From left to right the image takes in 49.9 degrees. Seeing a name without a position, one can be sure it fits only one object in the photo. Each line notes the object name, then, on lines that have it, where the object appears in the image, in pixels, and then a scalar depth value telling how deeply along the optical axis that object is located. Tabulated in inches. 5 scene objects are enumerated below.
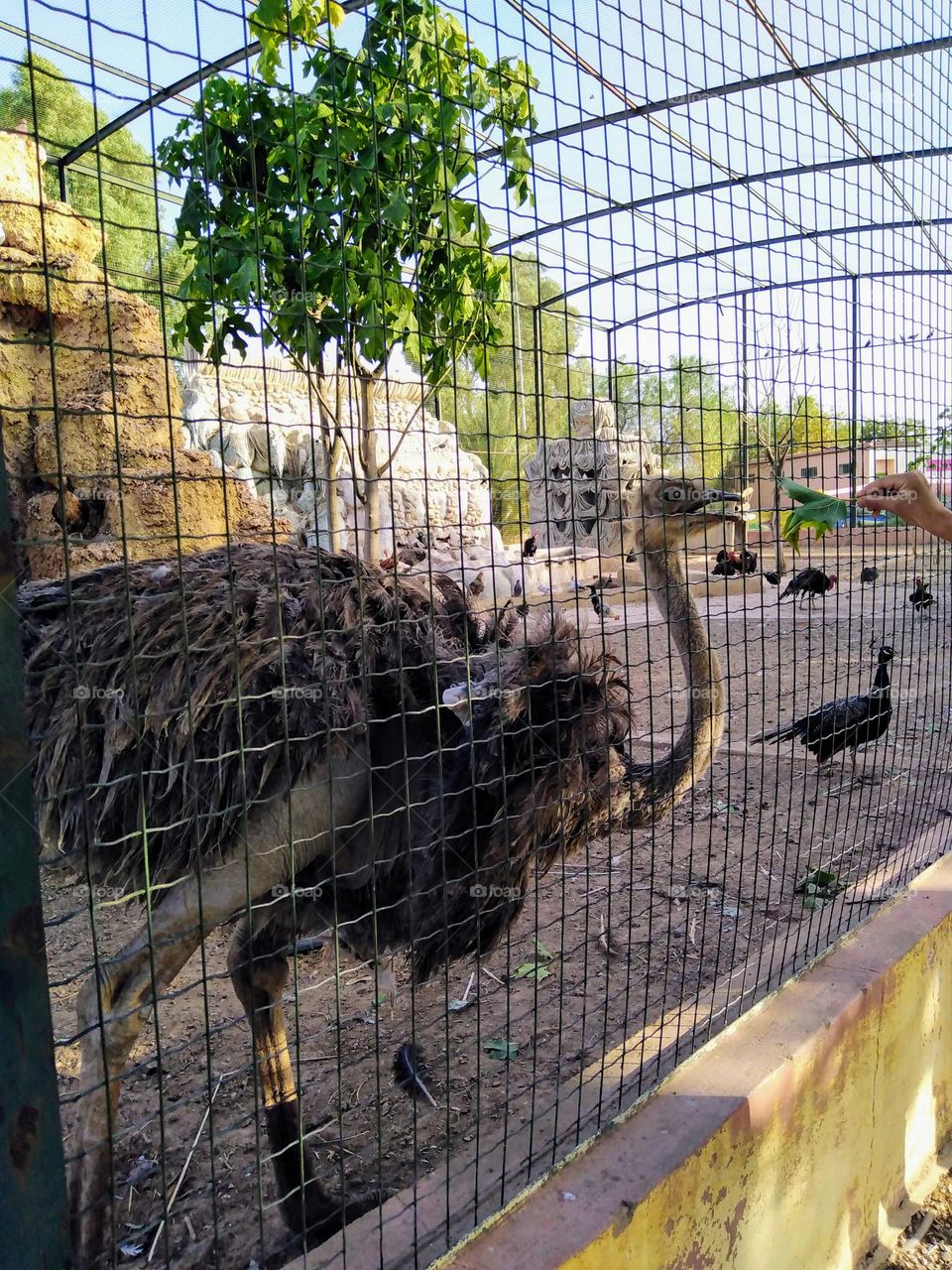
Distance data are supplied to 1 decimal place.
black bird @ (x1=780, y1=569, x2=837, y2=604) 375.2
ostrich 87.2
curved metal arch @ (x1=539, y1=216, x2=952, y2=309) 89.6
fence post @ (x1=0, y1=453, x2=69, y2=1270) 47.0
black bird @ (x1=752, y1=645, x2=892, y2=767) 210.1
